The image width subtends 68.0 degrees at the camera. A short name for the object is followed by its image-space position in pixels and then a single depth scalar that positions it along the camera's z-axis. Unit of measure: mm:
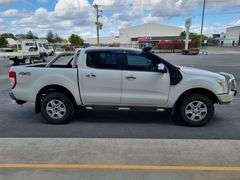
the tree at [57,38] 67375
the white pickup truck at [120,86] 3717
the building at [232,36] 68856
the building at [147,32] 71939
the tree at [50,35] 65968
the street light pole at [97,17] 36796
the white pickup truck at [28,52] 15365
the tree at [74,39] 59580
